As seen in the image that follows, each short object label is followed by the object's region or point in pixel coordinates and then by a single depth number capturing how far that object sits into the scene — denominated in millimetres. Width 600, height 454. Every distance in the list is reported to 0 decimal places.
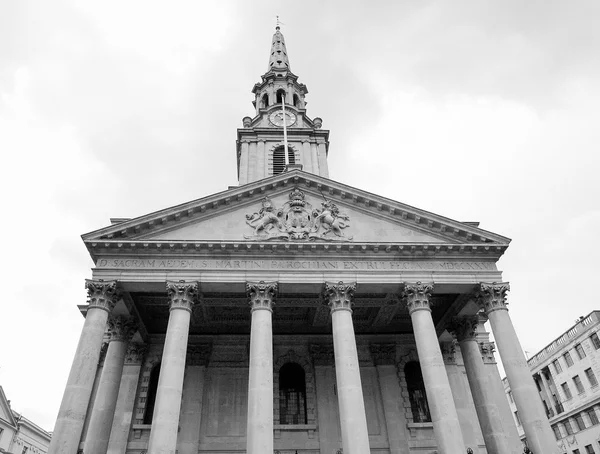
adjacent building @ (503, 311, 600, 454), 38906
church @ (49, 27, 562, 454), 18484
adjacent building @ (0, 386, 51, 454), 43938
